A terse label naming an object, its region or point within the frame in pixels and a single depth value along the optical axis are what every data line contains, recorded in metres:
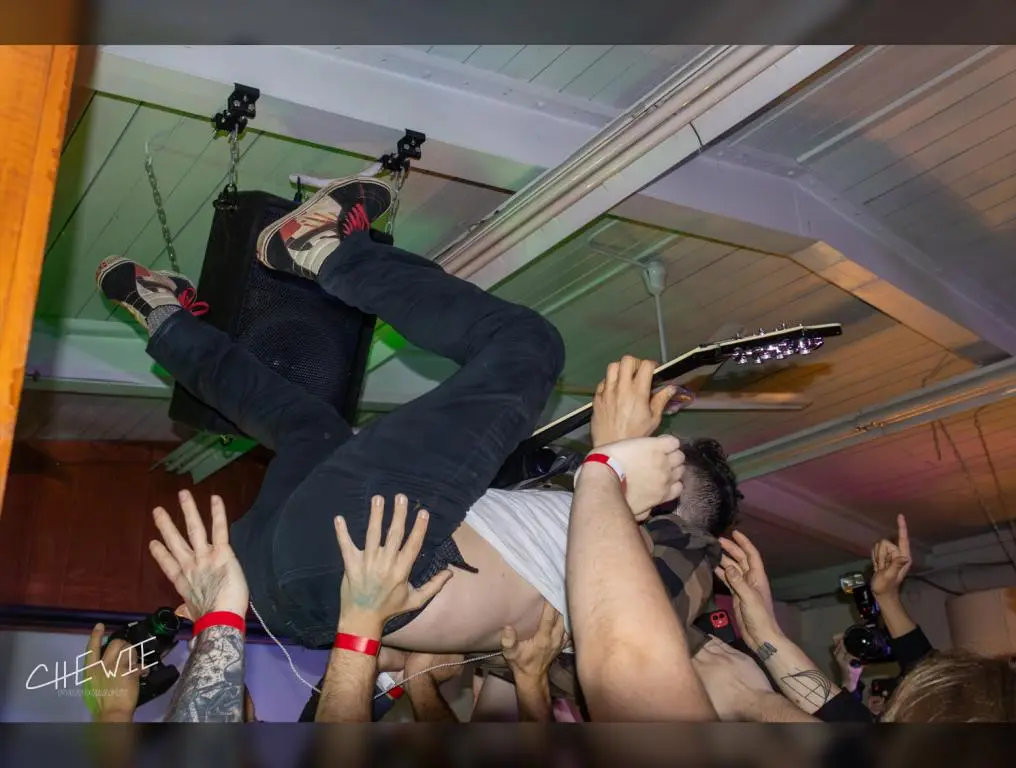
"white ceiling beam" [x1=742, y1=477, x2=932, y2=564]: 5.36
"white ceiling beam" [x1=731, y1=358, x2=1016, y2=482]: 3.56
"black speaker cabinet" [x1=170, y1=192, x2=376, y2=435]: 2.40
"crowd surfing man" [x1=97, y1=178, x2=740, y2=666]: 1.56
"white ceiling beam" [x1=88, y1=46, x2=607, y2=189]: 2.14
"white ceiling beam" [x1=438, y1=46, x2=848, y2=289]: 2.07
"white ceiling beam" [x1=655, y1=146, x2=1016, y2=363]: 2.67
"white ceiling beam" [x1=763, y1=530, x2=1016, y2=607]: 6.20
